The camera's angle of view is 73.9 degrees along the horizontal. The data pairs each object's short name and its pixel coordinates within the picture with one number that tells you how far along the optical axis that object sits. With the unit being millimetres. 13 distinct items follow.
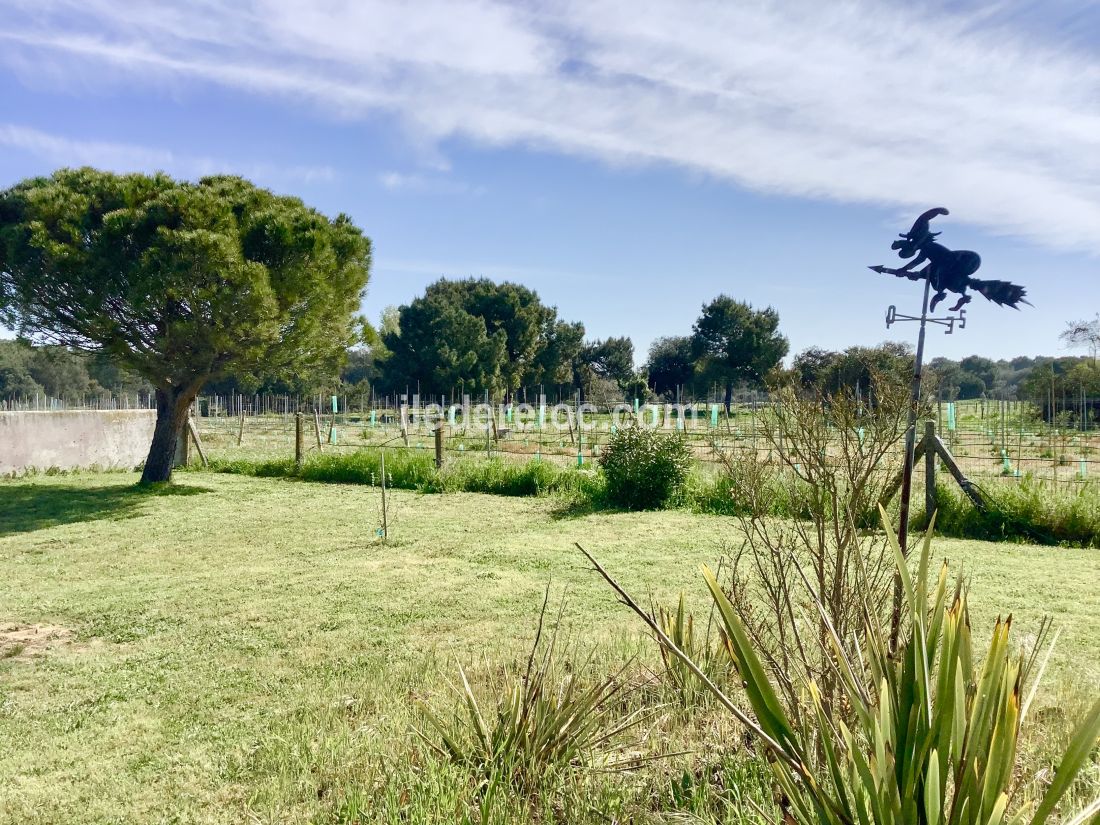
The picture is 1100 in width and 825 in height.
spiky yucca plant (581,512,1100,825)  1245
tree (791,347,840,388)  34759
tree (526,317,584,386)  42594
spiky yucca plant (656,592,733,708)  2990
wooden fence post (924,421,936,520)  6988
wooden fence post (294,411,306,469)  13180
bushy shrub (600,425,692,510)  9539
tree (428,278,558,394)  39969
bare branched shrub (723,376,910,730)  2338
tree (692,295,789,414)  41000
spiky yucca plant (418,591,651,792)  2385
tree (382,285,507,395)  35781
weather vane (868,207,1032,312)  4258
